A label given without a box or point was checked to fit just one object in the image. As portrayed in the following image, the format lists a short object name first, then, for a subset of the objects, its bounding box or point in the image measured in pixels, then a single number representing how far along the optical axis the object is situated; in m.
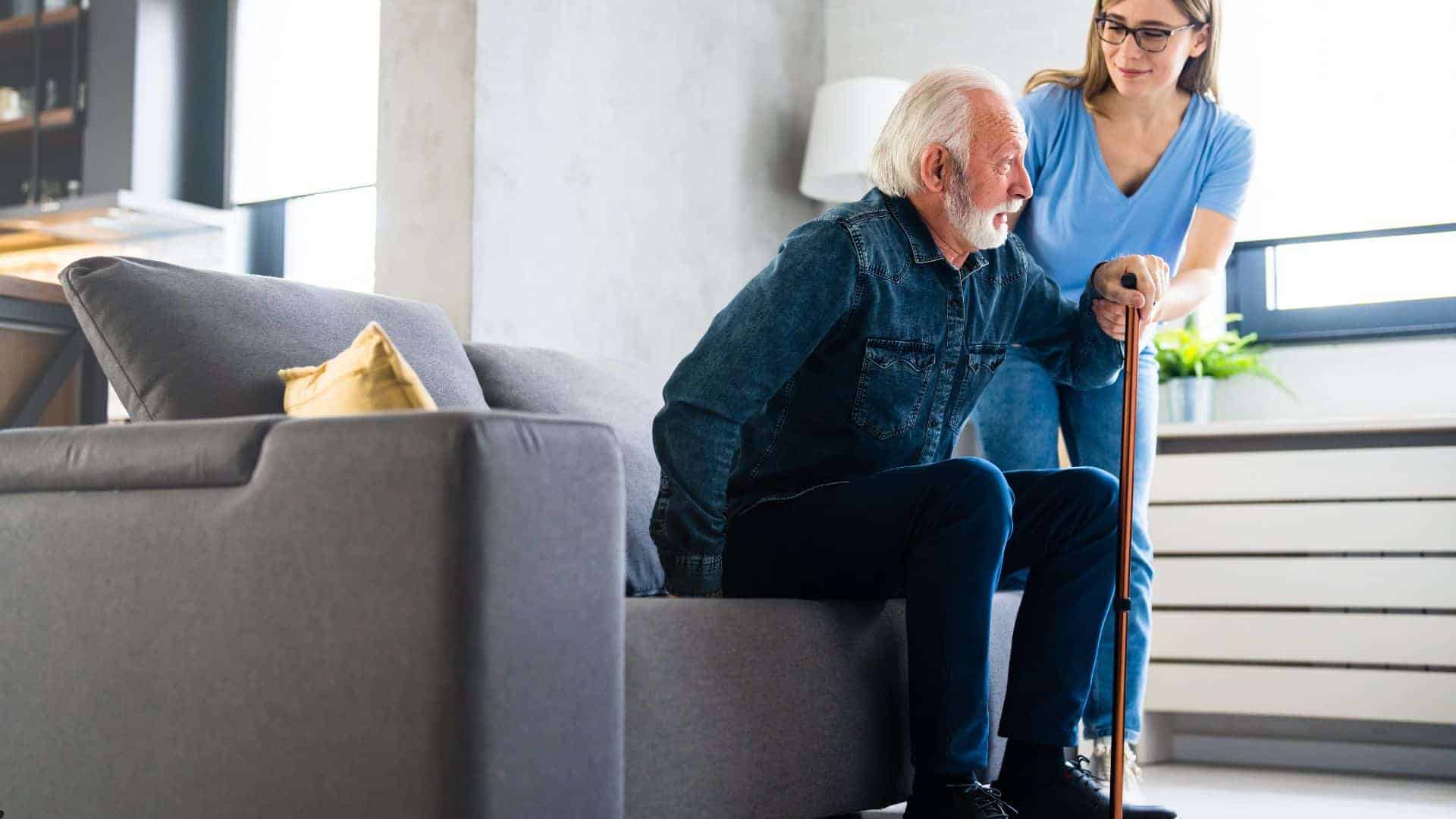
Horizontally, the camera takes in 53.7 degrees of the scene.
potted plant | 3.69
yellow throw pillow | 1.60
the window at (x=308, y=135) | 5.21
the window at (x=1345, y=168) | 3.78
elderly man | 1.72
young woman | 2.21
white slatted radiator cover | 3.21
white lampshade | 4.23
